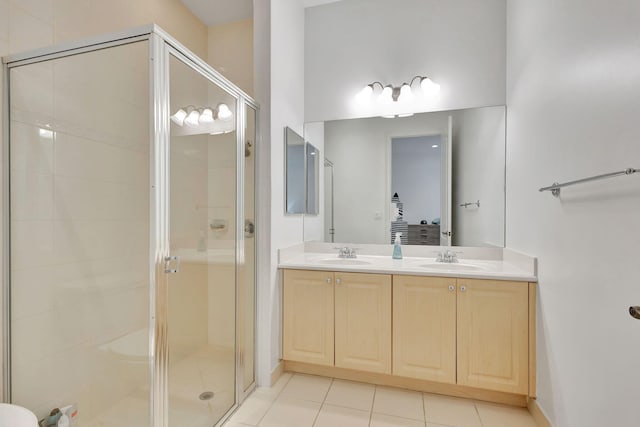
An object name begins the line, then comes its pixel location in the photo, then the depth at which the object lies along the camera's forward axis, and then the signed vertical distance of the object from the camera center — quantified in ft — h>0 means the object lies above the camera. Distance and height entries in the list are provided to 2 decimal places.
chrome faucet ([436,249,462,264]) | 7.24 -1.11
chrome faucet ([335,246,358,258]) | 7.93 -1.12
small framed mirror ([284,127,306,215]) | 7.43 +0.98
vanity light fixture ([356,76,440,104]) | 7.67 +3.13
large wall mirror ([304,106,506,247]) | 7.39 +0.84
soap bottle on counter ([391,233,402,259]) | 7.63 -0.97
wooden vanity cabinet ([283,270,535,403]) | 5.59 -2.42
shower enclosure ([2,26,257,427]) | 4.15 -0.30
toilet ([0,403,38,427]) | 3.60 -2.53
